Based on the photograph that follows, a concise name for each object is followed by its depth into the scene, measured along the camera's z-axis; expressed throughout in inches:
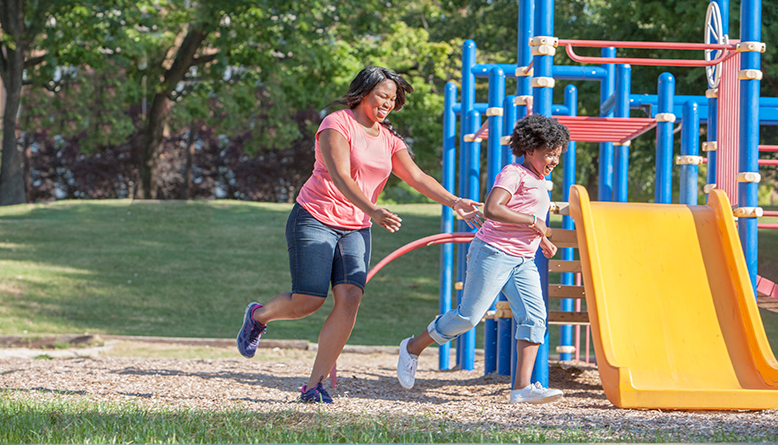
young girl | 322.3
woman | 315.0
